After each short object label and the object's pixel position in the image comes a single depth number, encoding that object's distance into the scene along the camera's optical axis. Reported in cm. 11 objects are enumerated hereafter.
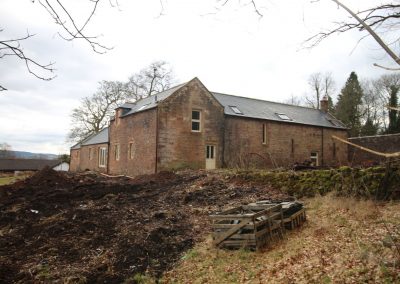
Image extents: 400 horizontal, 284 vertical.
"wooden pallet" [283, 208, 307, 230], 868
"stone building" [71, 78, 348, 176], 2155
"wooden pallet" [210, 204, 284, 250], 792
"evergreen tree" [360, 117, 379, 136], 4138
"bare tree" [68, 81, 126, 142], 4472
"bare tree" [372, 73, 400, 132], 4018
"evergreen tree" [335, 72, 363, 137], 4219
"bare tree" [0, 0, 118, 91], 337
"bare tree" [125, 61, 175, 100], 4575
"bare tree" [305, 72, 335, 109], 5228
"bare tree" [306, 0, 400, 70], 457
